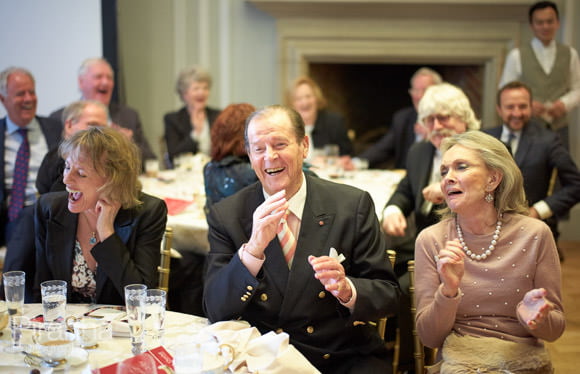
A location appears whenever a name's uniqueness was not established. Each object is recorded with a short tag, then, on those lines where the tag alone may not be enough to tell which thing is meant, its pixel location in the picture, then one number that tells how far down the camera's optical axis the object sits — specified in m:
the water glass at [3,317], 1.99
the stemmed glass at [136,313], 1.89
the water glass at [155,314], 1.94
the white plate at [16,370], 1.75
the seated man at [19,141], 4.11
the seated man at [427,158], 3.50
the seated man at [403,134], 5.54
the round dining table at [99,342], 1.79
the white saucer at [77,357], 1.79
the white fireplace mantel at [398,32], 6.24
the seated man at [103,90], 5.05
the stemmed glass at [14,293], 2.01
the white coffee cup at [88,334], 1.92
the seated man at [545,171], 3.70
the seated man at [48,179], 2.58
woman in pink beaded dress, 2.12
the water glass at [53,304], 2.00
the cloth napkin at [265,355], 1.75
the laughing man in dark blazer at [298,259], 2.10
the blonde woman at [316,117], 5.54
